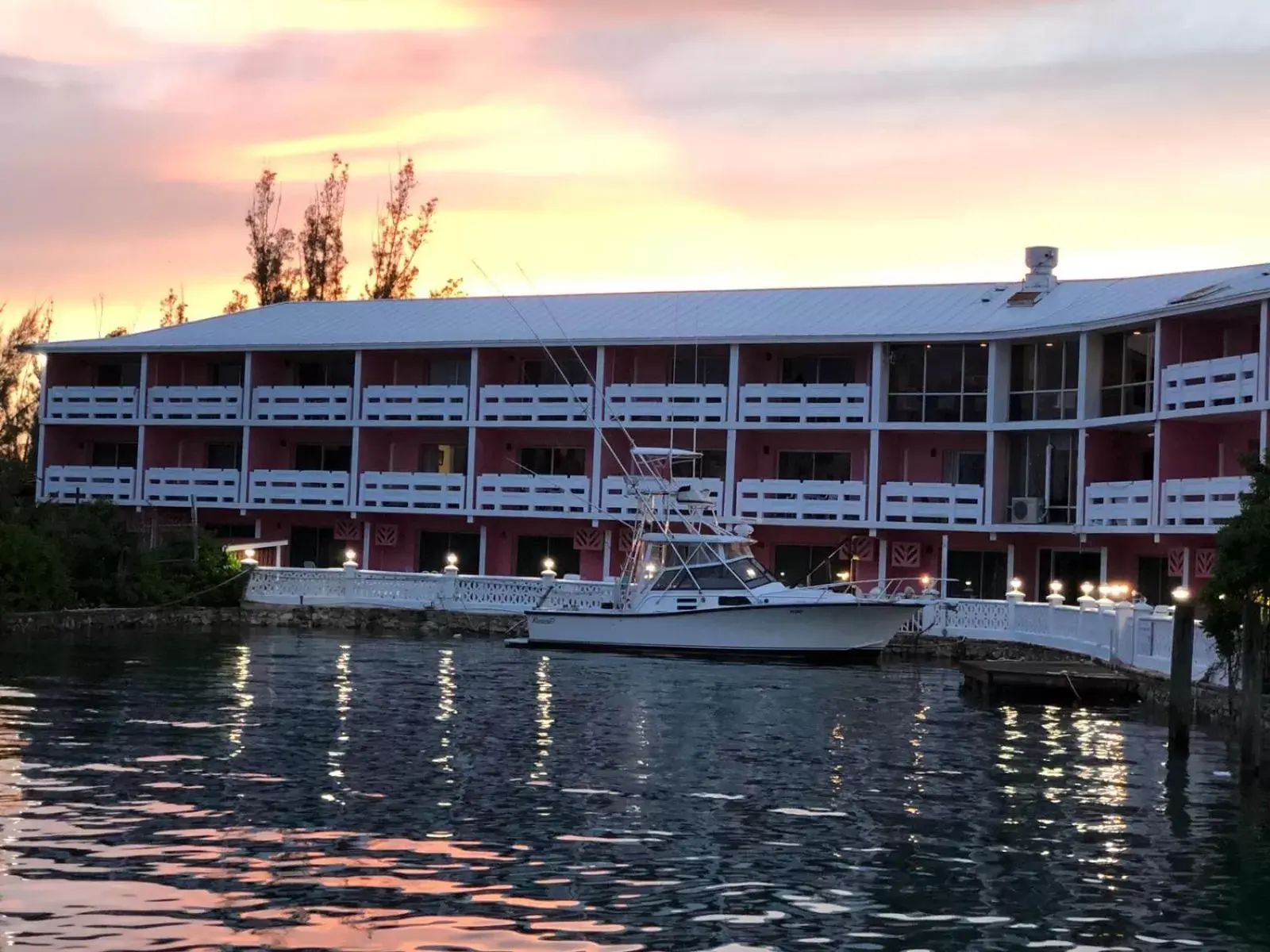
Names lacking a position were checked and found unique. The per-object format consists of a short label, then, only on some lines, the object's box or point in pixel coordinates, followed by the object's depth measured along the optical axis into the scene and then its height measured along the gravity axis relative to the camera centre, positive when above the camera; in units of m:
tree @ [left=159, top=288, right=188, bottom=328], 96.12 +12.45
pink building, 45.38 +4.06
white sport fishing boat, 40.28 -0.80
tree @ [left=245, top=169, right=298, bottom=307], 87.44 +13.74
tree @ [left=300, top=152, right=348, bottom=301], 87.06 +14.45
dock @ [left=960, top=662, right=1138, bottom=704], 32.50 -1.85
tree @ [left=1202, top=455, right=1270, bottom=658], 23.88 +0.39
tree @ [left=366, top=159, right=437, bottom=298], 85.75 +14.24
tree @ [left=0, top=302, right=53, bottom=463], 84.69 +6.93
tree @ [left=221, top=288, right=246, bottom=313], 88.44 +11.89
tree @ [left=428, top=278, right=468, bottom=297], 85.31 +12.59
